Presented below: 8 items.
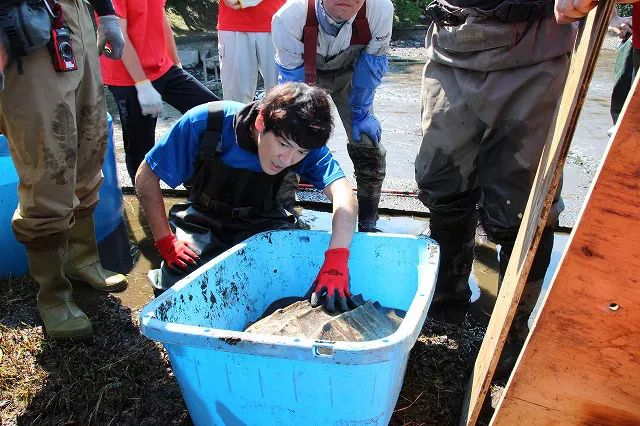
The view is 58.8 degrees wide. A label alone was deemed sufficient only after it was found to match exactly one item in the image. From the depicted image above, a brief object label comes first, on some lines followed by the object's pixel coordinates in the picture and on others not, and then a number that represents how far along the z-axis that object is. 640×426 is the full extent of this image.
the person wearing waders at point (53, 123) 2.03
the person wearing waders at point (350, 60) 2.90
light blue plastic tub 1.44
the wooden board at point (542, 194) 1.31
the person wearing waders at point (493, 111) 1.95
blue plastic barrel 2.62
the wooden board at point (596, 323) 1.24
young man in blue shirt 2.05
